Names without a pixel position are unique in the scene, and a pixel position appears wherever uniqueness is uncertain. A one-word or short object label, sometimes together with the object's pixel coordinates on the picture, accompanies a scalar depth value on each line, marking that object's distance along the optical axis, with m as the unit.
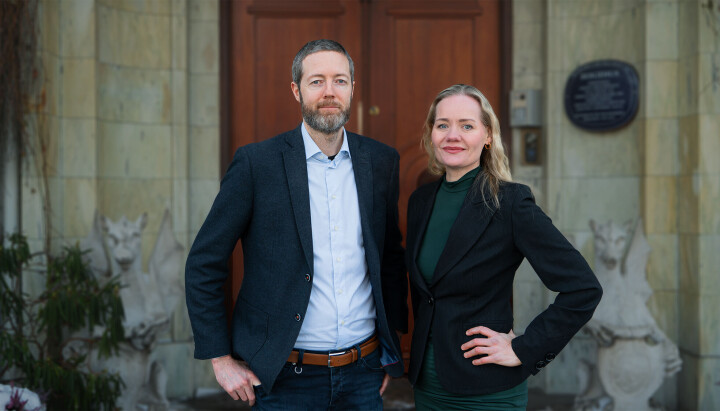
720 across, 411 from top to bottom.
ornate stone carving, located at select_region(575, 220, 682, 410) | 3.54
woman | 1.83
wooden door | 4.47
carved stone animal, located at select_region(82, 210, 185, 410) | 3.45
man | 1.97
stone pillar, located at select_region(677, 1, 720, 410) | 3.90
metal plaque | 4.21
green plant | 3.25
